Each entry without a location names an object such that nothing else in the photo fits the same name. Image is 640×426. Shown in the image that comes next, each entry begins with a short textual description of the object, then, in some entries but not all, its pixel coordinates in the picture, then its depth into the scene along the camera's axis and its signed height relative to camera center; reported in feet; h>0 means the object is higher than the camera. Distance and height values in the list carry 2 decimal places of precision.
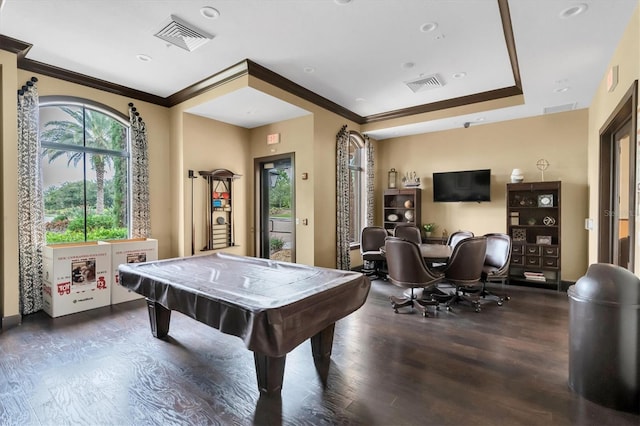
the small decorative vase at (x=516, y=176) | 18.20 +1.85
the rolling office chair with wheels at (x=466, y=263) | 13.16 -2.35
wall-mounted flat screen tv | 19.63 +1.46
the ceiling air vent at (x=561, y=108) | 16.62 +5.42
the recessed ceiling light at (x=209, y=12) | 9.76 +6.28
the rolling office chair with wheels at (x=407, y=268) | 12.78 -2.50
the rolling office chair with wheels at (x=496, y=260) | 15.46 -2.65
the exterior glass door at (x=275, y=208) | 19.52 +0.08
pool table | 6.08 -2.03
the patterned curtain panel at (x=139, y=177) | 16.37 +1.77
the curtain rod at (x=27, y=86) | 12.80 +5.17
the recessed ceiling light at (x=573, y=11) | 8.71 +5.60
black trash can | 6.86 -2.97
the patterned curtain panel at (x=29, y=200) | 12.72 +0.46
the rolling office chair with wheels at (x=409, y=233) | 19.86 -1.56
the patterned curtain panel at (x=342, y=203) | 19.70 +0.39
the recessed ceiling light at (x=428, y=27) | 10.61 +6.24
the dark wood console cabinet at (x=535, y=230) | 17.17 -1.32
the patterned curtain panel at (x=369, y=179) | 22.94 +2.22
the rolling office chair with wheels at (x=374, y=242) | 20.13 -2.15
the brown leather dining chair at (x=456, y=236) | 17.35 -1.60
